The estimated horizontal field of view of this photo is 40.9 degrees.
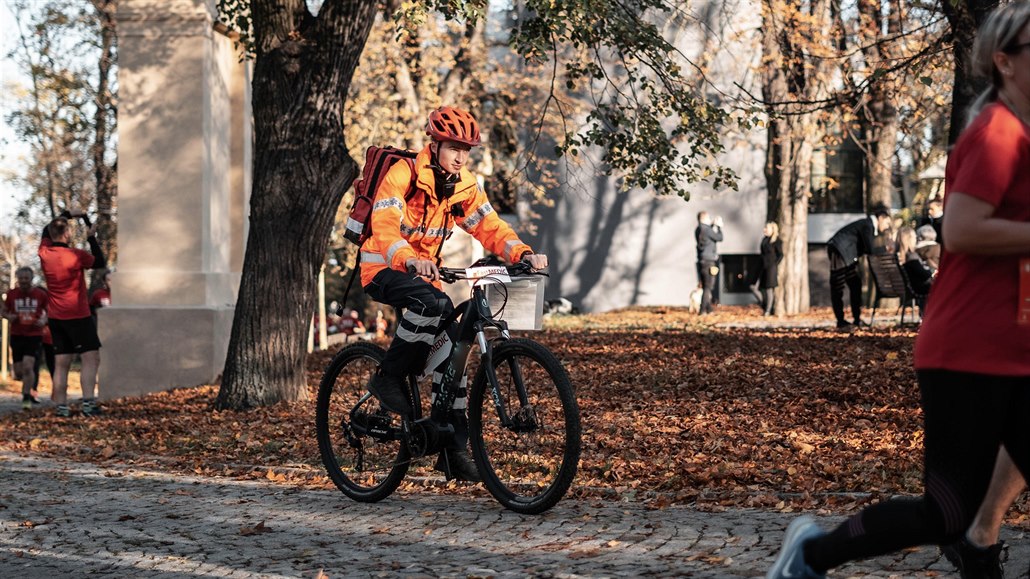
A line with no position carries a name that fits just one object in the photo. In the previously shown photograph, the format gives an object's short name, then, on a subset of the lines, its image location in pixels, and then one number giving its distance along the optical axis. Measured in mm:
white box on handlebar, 6594
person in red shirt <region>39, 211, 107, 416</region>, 13695
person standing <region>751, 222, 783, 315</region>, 25969
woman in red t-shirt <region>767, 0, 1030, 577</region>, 3428
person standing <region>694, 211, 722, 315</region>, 27328
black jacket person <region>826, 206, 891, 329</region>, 18438
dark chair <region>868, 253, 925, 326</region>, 18688
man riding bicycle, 6574
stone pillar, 16078
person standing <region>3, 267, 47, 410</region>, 17922
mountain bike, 6230
